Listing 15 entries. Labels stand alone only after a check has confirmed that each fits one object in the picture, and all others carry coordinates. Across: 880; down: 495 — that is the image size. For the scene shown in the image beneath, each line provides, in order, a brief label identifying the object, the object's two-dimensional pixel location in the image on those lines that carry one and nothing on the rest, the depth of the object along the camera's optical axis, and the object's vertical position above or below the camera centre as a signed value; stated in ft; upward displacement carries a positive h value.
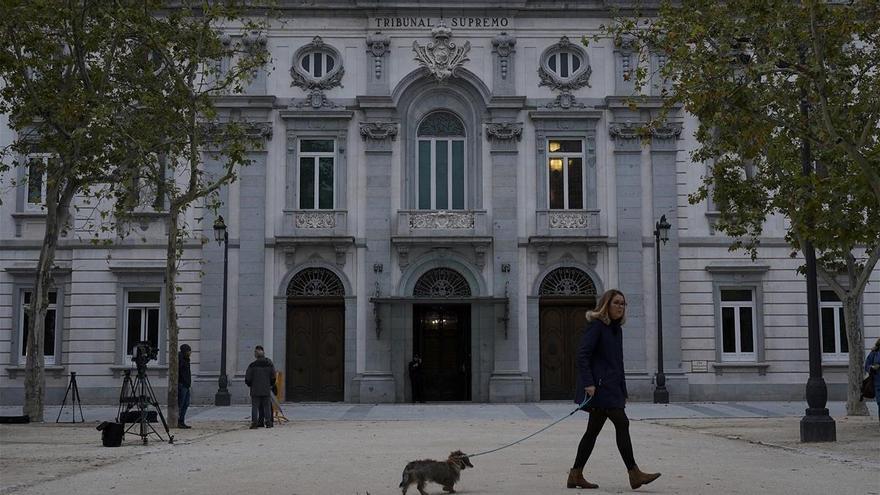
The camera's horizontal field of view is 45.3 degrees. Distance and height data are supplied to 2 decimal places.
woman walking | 35.06 -1.33
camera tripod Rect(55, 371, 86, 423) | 78.30 -3.54
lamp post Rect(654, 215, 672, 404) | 101.96 -1.31
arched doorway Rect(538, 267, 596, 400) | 107.34 +1.59
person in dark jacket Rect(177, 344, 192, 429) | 73.36 -2.92
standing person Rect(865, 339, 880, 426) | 66.95 -1.63
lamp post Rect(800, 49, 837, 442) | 56.90 -1.91
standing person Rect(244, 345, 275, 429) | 74.95 -3.45
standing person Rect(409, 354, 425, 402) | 106.11 -3.95
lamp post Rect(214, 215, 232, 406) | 100.89 -3.10
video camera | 59.69 -0.87
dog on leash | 34.04 -4.34
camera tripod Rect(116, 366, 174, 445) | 58.08 -3.94
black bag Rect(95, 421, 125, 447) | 55.52 -5.01
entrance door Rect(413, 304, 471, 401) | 109.60 -0.98
